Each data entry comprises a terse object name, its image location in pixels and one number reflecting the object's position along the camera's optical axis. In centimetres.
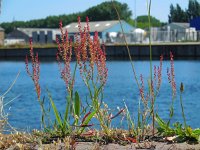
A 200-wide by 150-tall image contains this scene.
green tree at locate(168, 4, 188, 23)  13850
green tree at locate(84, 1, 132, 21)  14775
